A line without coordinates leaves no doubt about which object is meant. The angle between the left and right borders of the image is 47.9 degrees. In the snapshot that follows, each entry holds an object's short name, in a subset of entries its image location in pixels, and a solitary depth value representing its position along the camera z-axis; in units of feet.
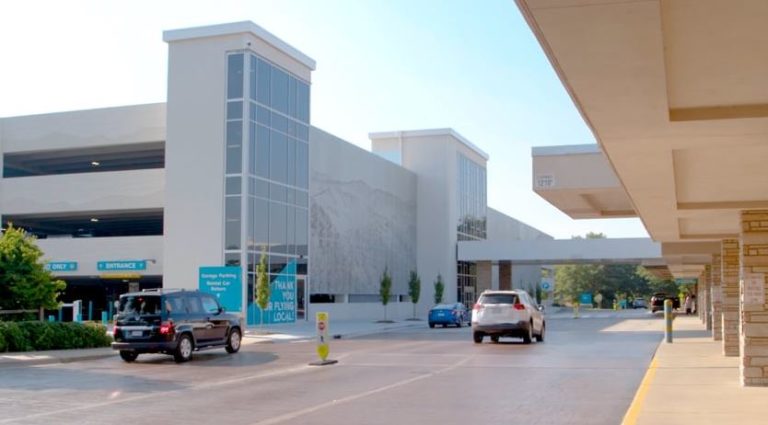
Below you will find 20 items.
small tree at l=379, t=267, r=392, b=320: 178.91
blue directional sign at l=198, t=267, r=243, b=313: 120.78
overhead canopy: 17.46
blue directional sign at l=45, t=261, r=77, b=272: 158.71
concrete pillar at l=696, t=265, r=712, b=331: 120.98
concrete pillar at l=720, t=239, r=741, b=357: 69.77
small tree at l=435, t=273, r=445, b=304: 203.00
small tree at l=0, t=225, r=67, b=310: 81.05
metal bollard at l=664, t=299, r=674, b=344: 89.72
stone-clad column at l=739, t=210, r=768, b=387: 48.01
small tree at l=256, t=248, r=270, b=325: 124.98
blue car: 149.79
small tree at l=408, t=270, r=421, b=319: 195.00
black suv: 70.38
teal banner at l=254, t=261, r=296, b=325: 137.90
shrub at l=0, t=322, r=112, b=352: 75.66
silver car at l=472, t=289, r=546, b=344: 90.22
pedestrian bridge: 208.44
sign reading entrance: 152.87
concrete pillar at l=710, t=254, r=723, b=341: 92.48
